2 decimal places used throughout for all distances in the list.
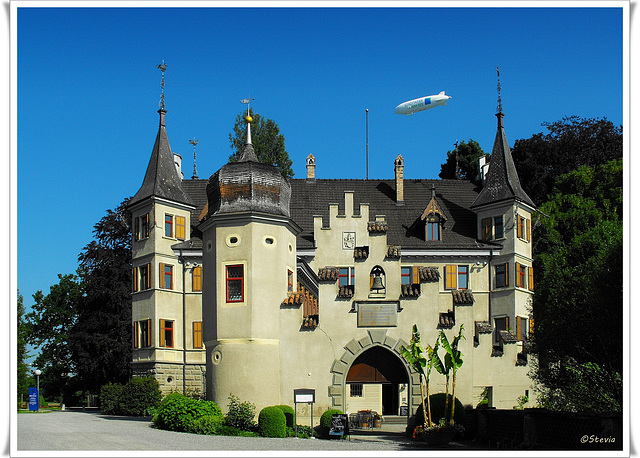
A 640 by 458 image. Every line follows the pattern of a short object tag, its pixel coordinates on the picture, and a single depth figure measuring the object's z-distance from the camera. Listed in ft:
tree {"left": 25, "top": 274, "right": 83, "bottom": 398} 210.59
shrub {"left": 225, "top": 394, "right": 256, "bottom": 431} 92.43
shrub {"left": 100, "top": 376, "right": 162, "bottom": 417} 134.92
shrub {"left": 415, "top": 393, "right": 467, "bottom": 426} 88.38
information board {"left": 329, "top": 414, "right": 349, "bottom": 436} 91.30
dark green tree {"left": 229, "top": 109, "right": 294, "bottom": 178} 197.88
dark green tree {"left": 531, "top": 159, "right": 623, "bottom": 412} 85.25
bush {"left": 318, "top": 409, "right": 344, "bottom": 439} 93.56
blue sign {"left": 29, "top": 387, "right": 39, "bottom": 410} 139.64
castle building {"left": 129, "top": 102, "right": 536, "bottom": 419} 98.12
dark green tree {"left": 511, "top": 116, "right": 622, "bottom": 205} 194.90
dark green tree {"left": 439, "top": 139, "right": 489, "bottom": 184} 223.10
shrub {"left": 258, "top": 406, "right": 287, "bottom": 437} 90.38
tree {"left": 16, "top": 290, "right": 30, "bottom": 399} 174.94
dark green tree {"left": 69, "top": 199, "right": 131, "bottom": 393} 169.48
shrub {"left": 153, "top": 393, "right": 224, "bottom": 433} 90.96
